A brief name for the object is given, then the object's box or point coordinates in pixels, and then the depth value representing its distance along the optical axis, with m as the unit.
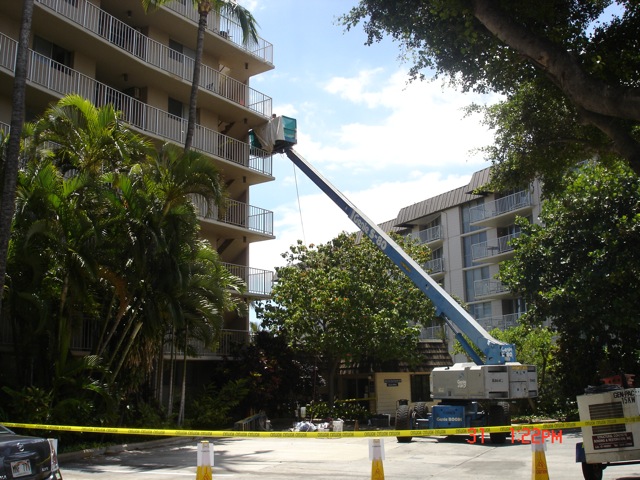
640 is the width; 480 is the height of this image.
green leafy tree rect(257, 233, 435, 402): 28.48
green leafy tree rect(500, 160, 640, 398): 23.62
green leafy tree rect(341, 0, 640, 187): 11.26
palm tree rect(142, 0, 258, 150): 22.83
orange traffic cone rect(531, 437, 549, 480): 8.25
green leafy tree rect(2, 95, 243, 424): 16.59
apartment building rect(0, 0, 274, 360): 22.97
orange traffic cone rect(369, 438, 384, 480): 8.30
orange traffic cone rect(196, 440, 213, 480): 8.09
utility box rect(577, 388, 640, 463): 9.66
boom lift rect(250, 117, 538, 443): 18.50
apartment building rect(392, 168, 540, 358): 46.78
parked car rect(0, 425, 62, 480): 8.20
